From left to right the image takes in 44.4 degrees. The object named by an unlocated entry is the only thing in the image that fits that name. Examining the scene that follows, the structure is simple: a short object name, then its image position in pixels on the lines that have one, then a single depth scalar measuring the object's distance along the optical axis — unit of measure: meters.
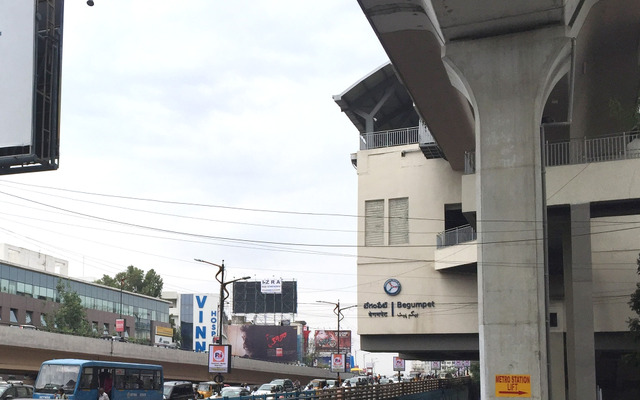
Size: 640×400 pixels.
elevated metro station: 22.27
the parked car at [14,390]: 30.91
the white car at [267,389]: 50.03
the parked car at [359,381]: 57.42
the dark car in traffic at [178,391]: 38.41
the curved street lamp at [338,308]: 93.38
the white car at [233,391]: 46.09
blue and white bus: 30.20
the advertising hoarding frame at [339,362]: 58.72
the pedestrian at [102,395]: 29.74
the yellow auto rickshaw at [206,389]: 48.15
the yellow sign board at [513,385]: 21.77
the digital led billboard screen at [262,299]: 136.12
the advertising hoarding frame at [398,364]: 96.74
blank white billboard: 21.25
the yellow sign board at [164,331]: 116.09
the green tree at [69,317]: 84.94
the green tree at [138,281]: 142.50
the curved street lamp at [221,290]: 47.66
